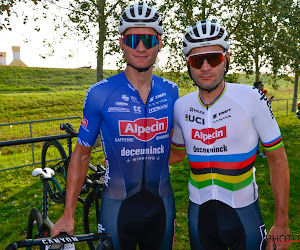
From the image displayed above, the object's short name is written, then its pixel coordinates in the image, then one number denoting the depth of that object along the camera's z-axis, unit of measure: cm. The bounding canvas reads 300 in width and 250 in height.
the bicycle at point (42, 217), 354
